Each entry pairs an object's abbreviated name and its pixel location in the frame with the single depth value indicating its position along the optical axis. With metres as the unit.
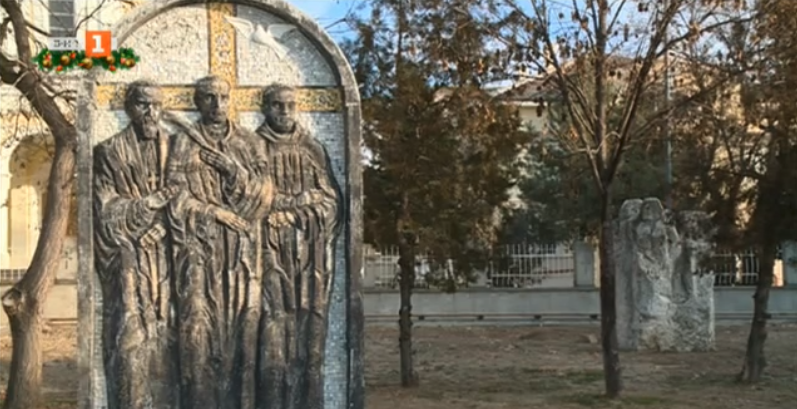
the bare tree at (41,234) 11.45
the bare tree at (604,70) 11.65
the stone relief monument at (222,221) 7.56
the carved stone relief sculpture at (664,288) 18.00
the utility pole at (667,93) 11.94
